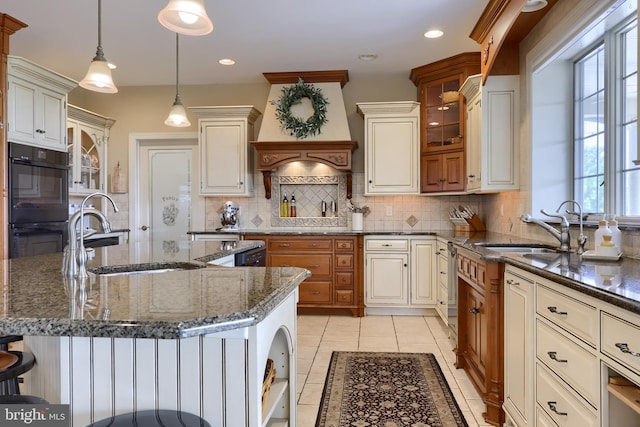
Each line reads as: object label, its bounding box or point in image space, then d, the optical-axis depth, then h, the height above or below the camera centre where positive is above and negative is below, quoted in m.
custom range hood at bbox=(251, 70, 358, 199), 4.75 +0.89
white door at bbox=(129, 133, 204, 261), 5.45 +0.34
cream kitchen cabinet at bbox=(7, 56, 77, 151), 3.46 +0.97
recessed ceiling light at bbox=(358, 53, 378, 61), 4.25 +1.60
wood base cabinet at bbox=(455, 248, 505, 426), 2.31 -0.73
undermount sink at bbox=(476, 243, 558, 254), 2.76 -0.24
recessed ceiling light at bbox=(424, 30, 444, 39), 3.69 +1.59
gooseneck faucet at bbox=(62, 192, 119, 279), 1.52 -0.15
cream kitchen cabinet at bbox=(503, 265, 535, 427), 1.94 -0.66
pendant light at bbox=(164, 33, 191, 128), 3.56 +0.83
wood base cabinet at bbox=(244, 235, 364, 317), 4.54 -0.56
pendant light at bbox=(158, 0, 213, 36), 1.88 +0.91
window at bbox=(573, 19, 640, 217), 2.43 +0.56
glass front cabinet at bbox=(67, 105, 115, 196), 4.70 +0.76
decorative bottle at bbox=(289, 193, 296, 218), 5.21 +0.06
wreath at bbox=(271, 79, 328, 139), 4.73 +1.16
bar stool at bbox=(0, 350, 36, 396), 1.28 -0.48
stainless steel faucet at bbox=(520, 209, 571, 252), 2.43 -0.12
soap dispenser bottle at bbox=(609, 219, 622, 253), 2.05 -0.12
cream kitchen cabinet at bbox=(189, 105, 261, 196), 4.91 +0.72
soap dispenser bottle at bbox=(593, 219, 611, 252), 2.05 -0.10
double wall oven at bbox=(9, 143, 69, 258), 3.45 +0.12
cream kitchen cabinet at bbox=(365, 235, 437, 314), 4.50 -0.65
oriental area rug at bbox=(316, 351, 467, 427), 2.31 -1.13
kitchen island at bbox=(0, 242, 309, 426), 0.96 -0.36
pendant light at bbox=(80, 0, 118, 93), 2.46 +0.81
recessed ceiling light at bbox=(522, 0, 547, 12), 2.74 +1.38
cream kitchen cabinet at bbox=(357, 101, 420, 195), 4.70 +0.71
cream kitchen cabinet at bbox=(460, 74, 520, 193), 3.56 +0.68
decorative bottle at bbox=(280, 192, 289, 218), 5.22 +0.06
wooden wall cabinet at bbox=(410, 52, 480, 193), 4.31 +0.98
